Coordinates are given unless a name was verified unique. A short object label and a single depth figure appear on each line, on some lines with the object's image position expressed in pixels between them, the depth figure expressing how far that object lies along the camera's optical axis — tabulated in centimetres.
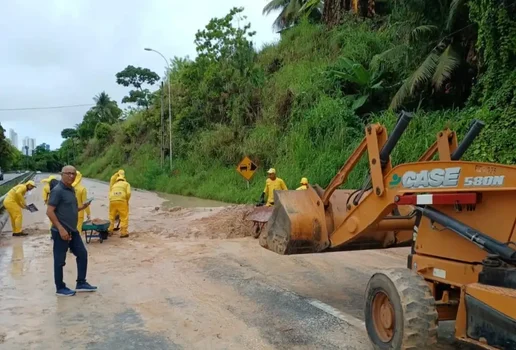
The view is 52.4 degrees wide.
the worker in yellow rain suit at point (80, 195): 1170
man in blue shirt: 730
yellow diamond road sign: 2181
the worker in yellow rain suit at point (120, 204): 1264
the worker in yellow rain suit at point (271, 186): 1316
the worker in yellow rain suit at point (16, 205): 1328
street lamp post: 3549
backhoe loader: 389
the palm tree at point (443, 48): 1644
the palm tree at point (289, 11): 3697
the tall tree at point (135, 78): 7719
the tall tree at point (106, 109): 8769
